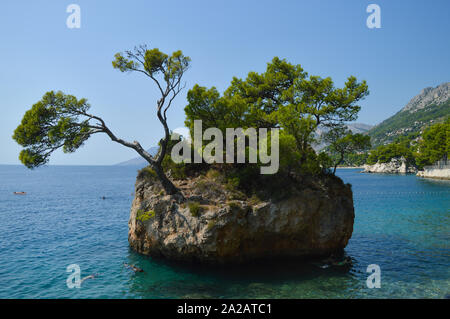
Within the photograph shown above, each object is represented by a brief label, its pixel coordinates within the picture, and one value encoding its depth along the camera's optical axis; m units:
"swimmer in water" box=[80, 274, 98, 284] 18.67
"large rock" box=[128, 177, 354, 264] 19.69
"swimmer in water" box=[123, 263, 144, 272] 19.87
